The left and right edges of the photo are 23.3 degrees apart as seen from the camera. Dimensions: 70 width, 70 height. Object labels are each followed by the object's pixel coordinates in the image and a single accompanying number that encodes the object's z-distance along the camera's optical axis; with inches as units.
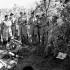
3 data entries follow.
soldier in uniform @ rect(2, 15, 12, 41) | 330.1
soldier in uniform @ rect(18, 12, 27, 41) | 321.7
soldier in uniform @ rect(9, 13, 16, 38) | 332.5
